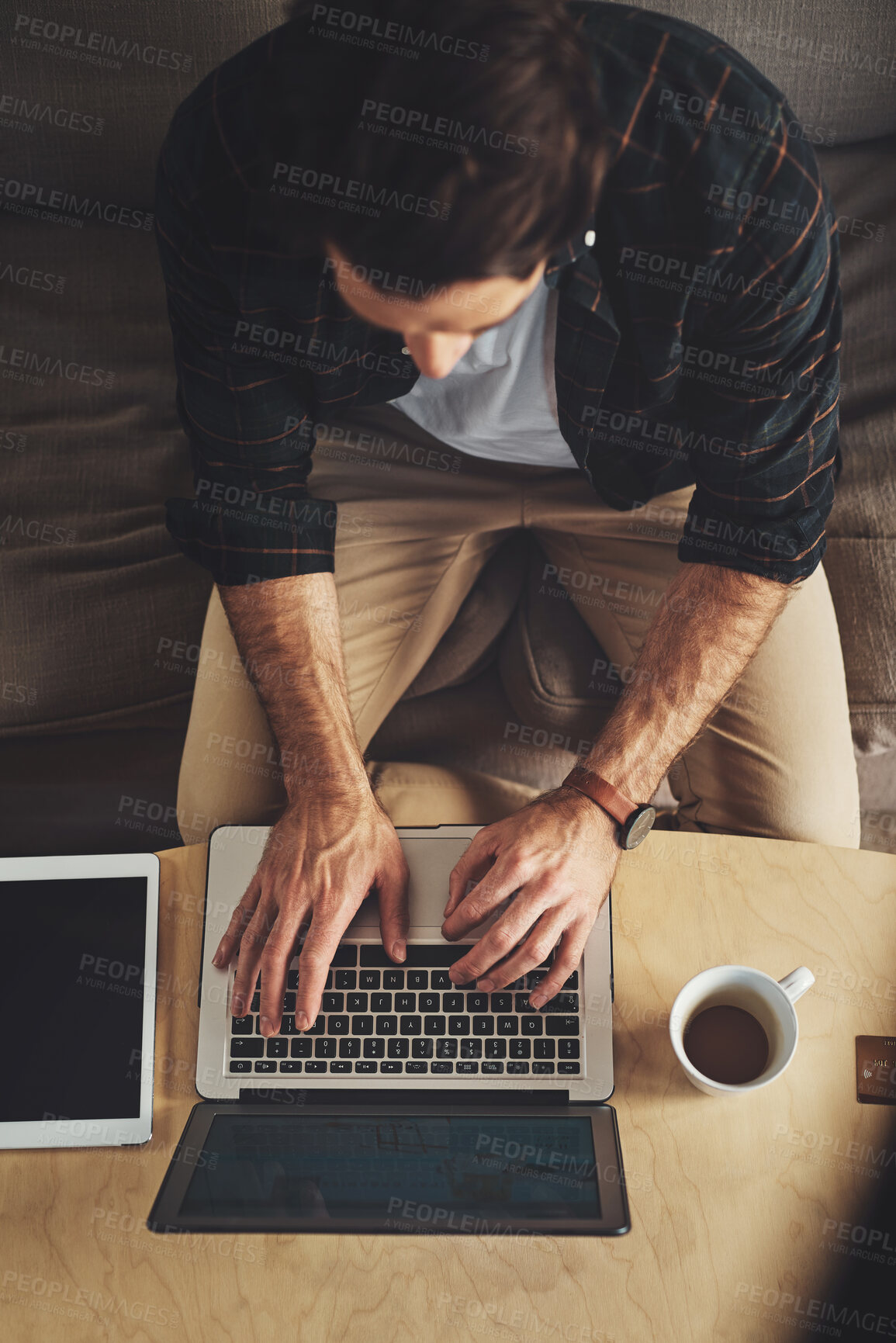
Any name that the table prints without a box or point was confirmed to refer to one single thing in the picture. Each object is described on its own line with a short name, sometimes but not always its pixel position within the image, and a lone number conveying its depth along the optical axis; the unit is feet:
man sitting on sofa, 2.05
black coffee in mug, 2.51
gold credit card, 2.53
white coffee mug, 2.39
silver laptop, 2.56
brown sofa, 4.01
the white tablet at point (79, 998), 2.55
